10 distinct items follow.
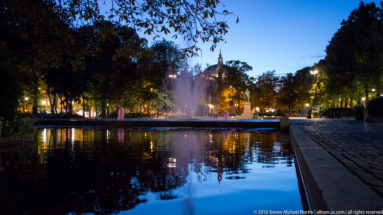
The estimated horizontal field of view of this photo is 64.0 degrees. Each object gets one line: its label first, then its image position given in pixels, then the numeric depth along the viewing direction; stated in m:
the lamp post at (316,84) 44.94
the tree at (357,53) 30.78
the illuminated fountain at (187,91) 47.62
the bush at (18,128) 13.12
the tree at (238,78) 58.47
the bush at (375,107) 23.92
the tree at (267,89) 79.06
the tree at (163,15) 7.52
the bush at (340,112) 37.99
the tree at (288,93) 75.69
